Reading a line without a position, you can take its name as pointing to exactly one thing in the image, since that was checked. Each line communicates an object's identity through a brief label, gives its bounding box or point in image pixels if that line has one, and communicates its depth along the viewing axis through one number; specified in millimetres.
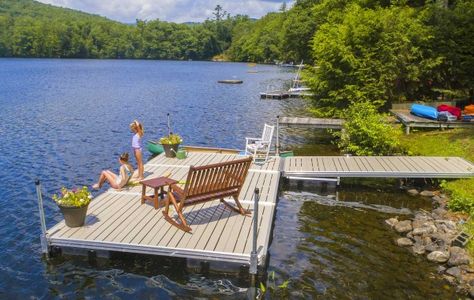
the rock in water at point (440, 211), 13695
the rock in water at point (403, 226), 12523
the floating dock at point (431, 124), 21969
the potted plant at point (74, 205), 10500
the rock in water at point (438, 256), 10750
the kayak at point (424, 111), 22219
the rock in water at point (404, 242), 11773
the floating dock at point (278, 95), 48562
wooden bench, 10281
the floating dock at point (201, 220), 9875
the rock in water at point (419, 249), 11297
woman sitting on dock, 13680
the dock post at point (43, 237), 9992
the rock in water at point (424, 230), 12117
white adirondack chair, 17281
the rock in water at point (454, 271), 10066
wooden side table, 11414
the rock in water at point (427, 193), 15745
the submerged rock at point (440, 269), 10387
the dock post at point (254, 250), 9242
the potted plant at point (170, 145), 17922
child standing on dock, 14091
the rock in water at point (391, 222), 13084
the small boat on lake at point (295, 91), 49419
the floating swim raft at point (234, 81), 67938
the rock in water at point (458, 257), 10375
